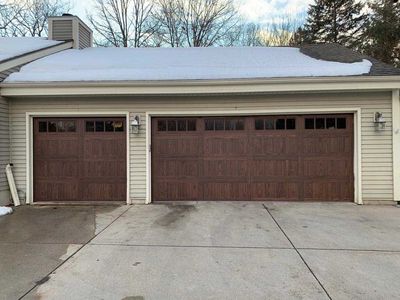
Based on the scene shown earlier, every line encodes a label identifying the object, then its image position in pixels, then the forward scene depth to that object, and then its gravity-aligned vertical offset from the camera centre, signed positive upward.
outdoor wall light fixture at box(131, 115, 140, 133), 8.27 +0.56
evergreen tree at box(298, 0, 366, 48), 24.70 +9.08
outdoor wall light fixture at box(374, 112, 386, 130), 7.98 +0.59
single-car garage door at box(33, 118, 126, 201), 8.52 -0.28
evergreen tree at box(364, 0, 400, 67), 17.23 +5.75
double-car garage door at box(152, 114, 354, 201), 8.38 -0.26
